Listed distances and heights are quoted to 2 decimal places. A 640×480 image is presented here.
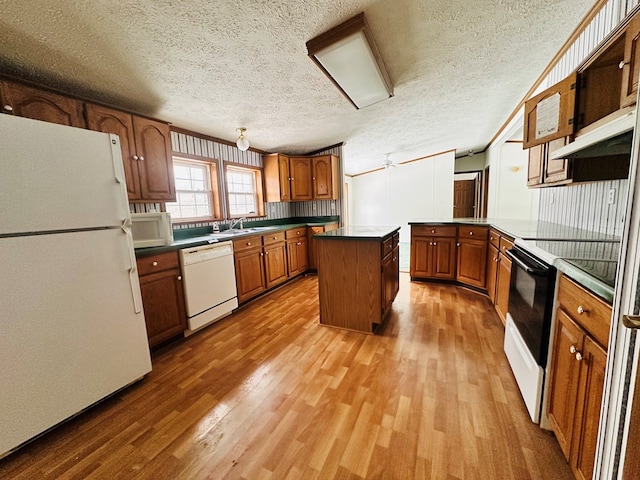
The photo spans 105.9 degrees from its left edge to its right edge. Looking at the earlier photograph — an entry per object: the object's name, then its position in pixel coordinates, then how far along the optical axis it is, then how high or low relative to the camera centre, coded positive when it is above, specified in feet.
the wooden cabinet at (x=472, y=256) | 9.83 -2.10
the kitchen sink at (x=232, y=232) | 9.79 -0.74
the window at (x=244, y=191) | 12.12 +1.23
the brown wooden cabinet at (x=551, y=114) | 5.23 +2.13
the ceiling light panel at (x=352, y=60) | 5.03 +3.63
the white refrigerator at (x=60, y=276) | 3.87 -1.00
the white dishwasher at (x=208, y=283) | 7.52 -2.25
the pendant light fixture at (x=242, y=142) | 9.44 +2.81
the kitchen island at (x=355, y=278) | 7.28 -2.10
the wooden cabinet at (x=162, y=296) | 6.48 -2.21
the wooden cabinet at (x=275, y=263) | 11.02 -2.39
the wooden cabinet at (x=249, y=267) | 9.46 -2.16
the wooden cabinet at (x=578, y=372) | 2.74 -2.19
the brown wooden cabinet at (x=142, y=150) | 6.35 +2.01
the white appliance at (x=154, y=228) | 6.99 -0.31
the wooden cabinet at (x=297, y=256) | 12.75 -2.40
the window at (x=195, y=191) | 9.68 +1.07
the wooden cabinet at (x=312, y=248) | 14.30 -2.15
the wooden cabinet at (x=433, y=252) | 10.93 -2.07
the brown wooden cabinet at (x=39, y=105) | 4.88 +2.55
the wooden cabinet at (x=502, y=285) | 7.04 -2.48
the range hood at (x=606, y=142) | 2.58 +0.85
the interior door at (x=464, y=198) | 23.95 +0.82
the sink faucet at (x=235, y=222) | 11.30 -0.34
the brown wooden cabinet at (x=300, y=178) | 13.64 +2.02
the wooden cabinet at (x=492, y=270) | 8.34 -2.38
